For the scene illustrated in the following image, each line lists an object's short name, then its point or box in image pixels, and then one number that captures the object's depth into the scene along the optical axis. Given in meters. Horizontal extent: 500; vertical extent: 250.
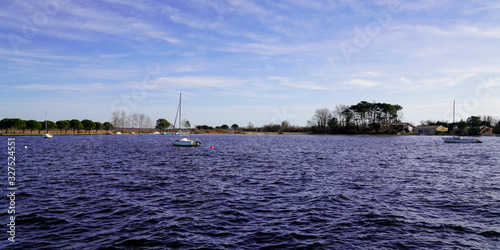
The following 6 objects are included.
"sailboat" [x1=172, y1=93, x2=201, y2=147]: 74.38
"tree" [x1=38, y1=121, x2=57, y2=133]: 183.98
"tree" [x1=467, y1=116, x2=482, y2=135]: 192.50
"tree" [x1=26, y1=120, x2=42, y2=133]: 174.00
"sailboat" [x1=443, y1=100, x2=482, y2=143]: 99.50
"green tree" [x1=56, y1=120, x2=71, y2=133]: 196.88
